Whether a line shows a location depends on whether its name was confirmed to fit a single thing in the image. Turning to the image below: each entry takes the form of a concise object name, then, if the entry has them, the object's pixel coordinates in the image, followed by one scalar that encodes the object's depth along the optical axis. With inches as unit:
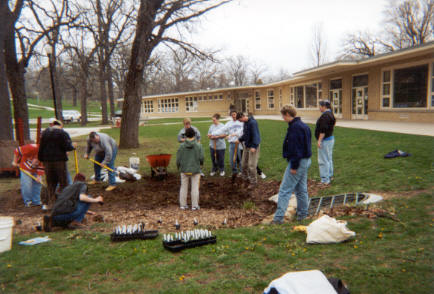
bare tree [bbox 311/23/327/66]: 1994.6
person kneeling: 201.2
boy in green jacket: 259.1
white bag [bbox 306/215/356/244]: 158.1
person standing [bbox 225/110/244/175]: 346.6
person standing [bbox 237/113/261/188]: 306.7
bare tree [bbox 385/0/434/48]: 1034.3
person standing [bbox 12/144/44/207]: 270.5
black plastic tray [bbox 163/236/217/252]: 158.6
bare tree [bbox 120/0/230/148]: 533.3
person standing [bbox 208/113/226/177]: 353.0
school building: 674.2
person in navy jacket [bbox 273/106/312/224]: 197.3
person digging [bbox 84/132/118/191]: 306.3
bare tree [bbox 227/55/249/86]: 2768.2
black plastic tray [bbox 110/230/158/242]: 175.6
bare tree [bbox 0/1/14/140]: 418.9
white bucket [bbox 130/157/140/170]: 389.7
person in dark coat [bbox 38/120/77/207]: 253.4
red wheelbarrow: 349.4
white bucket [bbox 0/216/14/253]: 162.9
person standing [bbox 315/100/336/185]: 276.7
